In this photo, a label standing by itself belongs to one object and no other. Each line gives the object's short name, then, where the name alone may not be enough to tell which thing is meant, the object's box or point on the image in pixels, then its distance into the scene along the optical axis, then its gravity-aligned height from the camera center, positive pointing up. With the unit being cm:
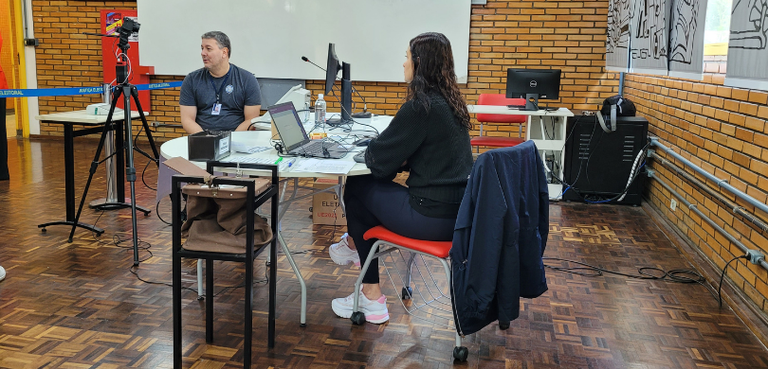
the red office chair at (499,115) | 565 -21
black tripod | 331 -15
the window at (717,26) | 337 +38
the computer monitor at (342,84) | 388 +2
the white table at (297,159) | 247 -29
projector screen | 658 +59
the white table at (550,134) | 505 -35
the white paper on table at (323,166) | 246 -31
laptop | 282 -25
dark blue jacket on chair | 218 -52
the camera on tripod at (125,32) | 335 +27
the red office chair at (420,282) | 239 -96
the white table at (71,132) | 394 -32
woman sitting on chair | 241 -23
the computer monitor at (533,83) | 540 +8
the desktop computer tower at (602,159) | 494 -51
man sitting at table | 386 -6
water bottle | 384 -14
